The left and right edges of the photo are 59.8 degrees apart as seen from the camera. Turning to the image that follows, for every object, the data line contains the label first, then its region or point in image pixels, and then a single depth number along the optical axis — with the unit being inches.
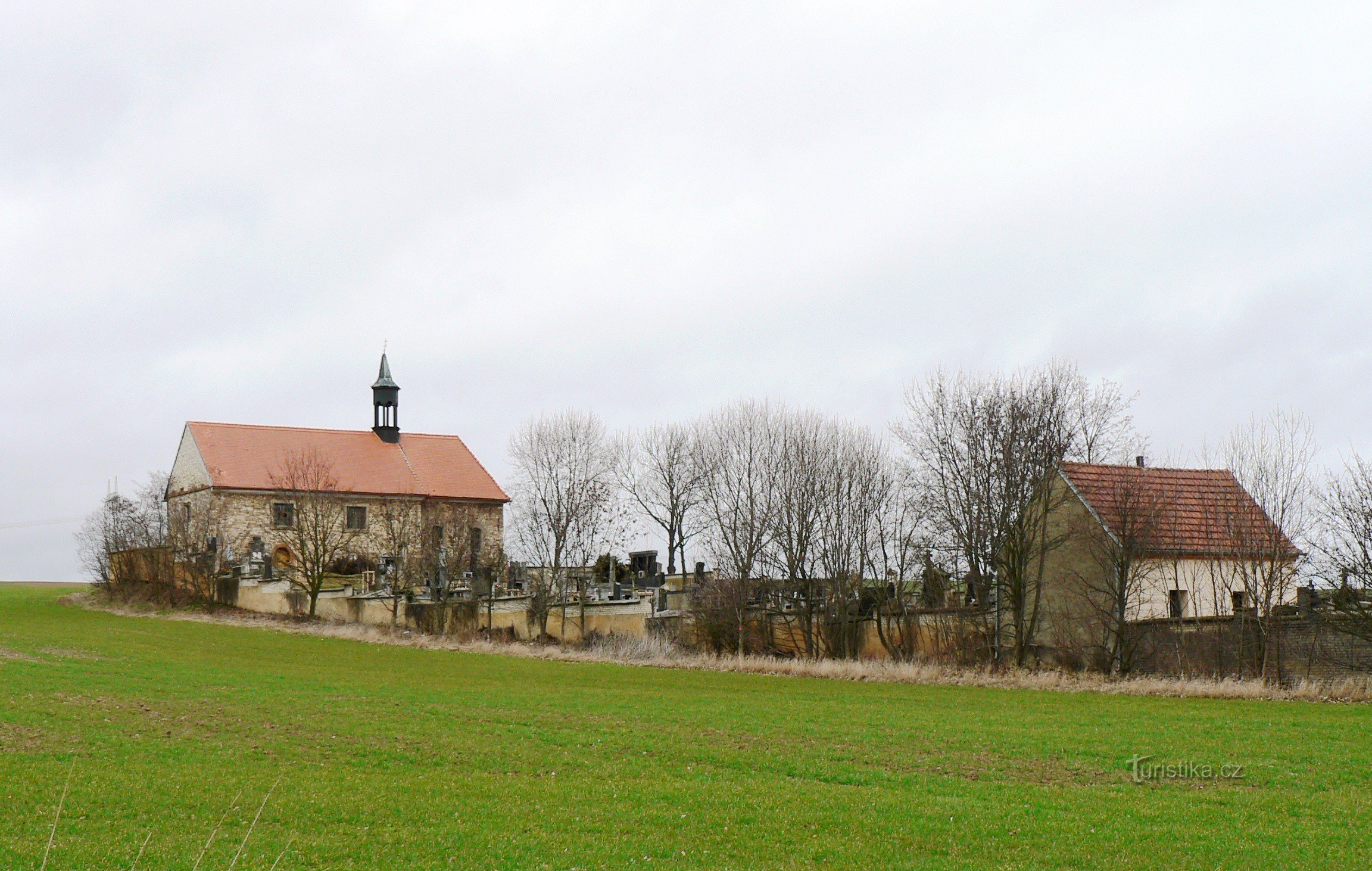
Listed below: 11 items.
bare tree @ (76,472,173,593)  2273.6
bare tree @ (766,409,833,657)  1711.4
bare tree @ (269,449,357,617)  2020.2
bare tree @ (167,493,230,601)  2208.4
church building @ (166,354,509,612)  2208.4
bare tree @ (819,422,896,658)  1659.7
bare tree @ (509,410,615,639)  2022.0
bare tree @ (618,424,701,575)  2506.2
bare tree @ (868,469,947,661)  1574.8
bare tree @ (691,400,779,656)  1717.5
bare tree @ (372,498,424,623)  2059.5
